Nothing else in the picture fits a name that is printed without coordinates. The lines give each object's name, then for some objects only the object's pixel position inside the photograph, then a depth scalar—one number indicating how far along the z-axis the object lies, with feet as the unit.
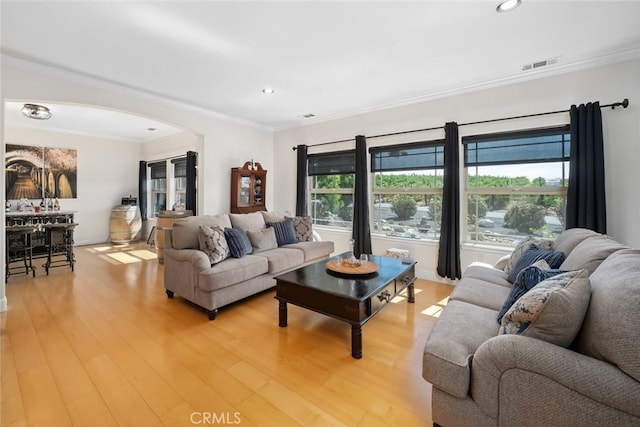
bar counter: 15.90
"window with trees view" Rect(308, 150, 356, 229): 16.43
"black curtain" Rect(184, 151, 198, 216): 18.42
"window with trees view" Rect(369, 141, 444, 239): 13.44
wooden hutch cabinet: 16.53
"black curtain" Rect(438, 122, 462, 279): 12.32
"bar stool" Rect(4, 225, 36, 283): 12.73
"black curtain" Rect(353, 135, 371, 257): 15.02
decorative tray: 8.65
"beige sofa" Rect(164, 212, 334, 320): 9.13
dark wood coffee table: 7.02
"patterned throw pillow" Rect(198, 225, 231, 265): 9.87
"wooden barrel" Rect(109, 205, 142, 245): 21.26
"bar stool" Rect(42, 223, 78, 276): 13.93
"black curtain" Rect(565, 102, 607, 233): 9.52
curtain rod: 9.36
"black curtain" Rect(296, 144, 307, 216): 17.54
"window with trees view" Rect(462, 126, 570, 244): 10.78
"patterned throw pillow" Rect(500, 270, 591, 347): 3.91
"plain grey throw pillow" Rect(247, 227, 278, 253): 12.06
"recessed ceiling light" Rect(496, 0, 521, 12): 6.88
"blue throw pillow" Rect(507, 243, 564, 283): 7.11
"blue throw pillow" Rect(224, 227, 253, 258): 10.69
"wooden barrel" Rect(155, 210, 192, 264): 16.26
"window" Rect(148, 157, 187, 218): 20.80
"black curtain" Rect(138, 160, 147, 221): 23.32
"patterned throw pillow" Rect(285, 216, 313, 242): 14.48
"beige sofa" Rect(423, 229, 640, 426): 3.31
